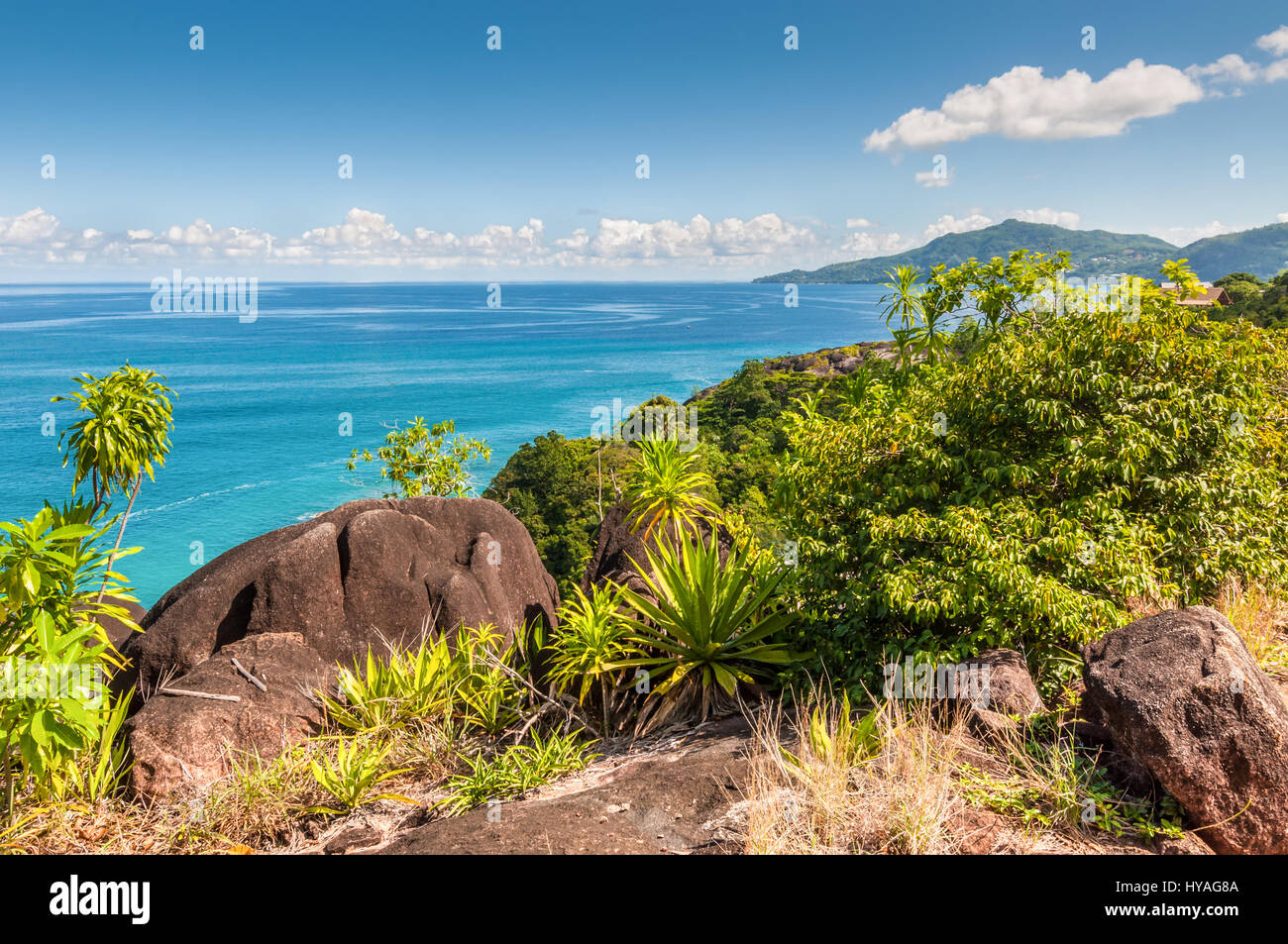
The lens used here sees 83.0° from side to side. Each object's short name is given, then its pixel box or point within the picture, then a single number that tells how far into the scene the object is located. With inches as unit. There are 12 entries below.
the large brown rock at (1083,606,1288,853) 142.9
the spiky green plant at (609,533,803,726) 255.8
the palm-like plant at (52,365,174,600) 296.8
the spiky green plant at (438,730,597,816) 205.0
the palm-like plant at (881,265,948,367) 374.4
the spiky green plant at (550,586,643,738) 259.0
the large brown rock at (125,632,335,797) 229.6
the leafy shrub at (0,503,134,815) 164.9
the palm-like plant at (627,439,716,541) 366.0
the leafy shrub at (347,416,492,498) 706.8
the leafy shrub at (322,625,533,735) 254.2
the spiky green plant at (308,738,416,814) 204.7
